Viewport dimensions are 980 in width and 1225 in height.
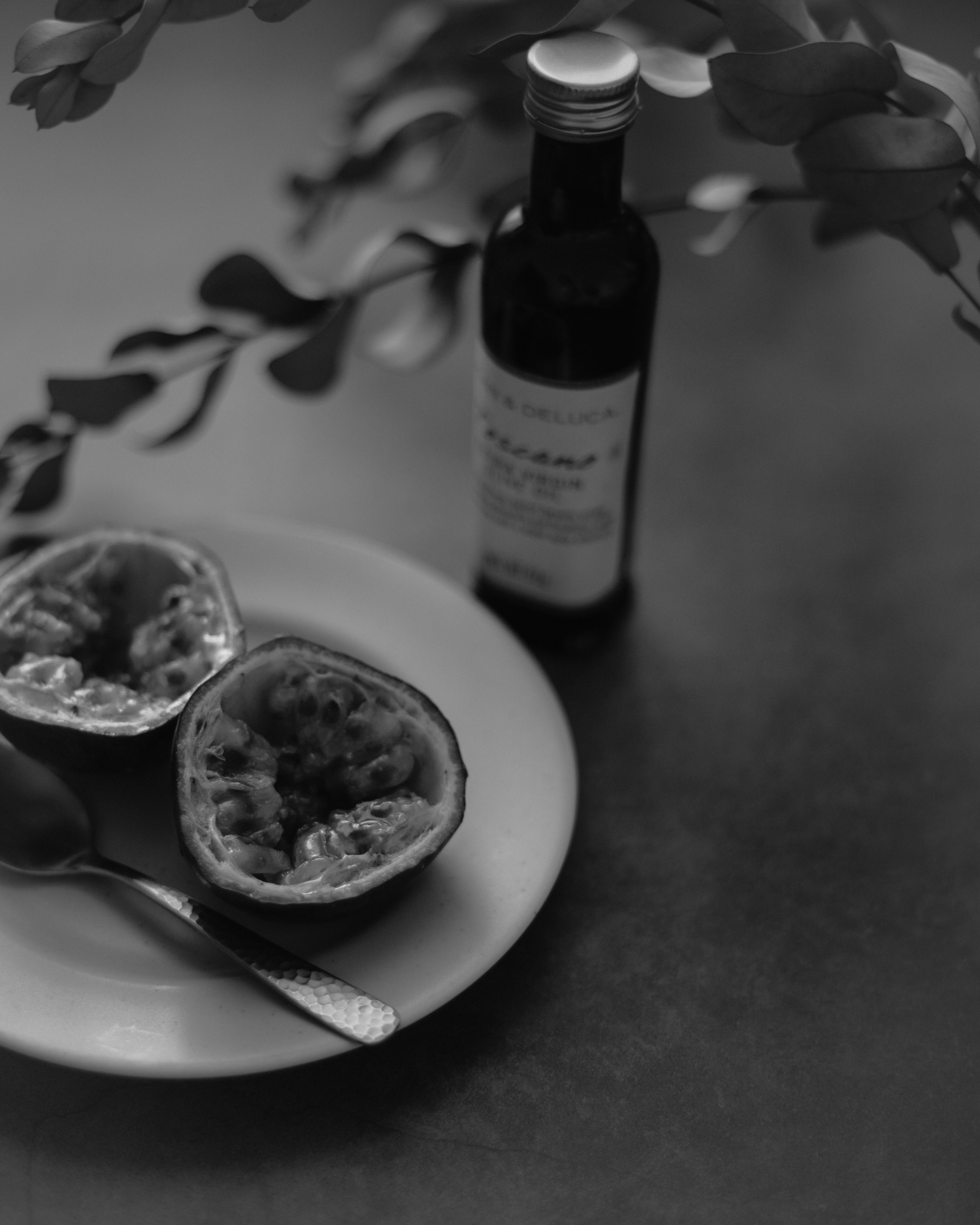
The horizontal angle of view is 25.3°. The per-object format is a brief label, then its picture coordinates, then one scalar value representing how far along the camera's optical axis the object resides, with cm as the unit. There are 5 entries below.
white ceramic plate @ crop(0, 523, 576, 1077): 44
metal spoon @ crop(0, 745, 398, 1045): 44
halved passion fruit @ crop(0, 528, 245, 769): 47
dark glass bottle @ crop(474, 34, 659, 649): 46
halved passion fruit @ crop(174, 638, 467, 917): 45
